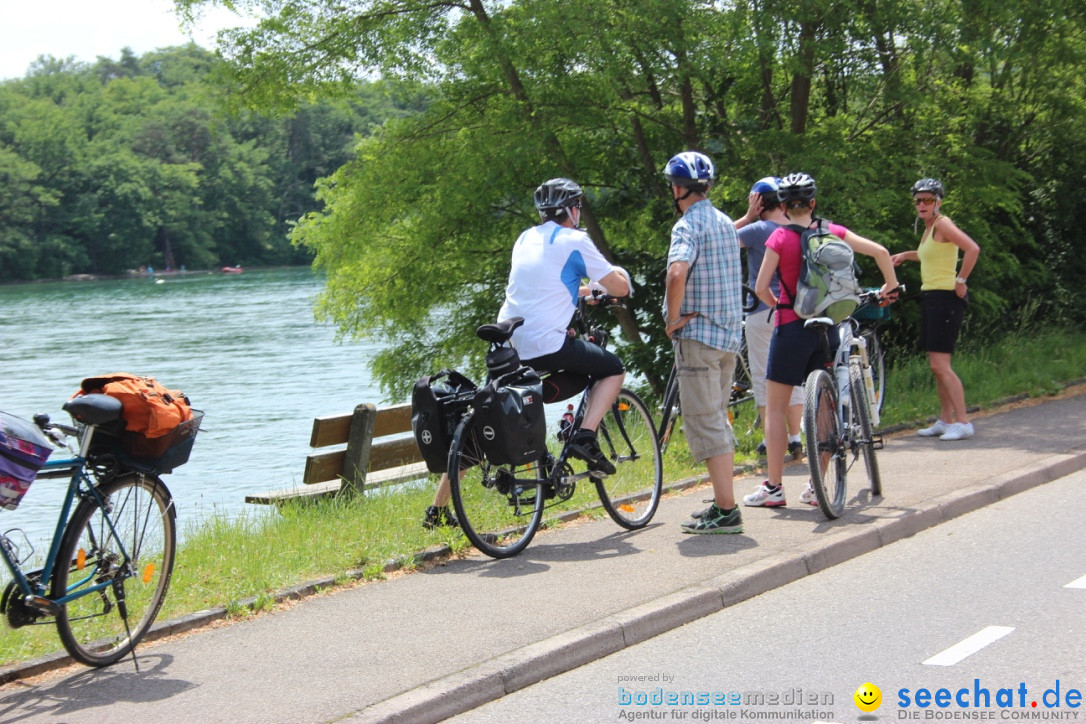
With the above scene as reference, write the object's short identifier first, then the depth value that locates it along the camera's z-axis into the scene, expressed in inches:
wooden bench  388.5
